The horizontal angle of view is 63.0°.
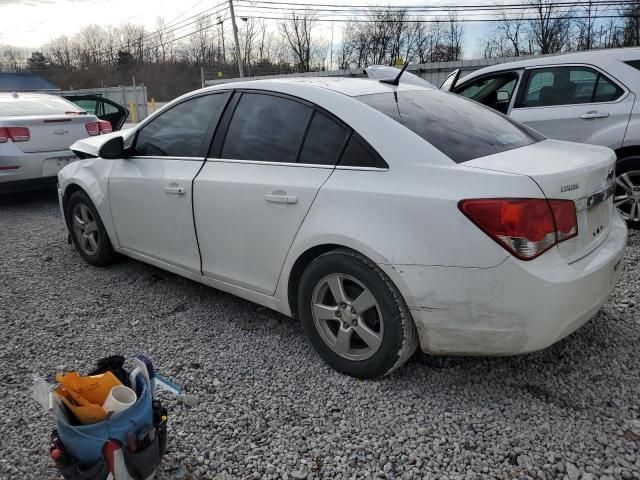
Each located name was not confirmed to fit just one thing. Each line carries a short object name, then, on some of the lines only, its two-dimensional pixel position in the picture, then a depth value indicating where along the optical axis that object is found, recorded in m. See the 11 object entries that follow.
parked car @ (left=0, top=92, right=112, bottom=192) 6.33
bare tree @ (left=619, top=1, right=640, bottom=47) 29.67
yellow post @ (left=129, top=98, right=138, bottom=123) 27.64
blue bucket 1.84
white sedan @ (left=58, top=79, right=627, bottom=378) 2.20
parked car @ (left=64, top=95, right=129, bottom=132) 10.07
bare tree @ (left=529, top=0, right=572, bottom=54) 37.66
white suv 4.82
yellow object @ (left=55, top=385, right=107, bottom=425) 1.88
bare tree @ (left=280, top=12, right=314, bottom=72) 51.53
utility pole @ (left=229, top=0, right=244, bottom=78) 37.31
